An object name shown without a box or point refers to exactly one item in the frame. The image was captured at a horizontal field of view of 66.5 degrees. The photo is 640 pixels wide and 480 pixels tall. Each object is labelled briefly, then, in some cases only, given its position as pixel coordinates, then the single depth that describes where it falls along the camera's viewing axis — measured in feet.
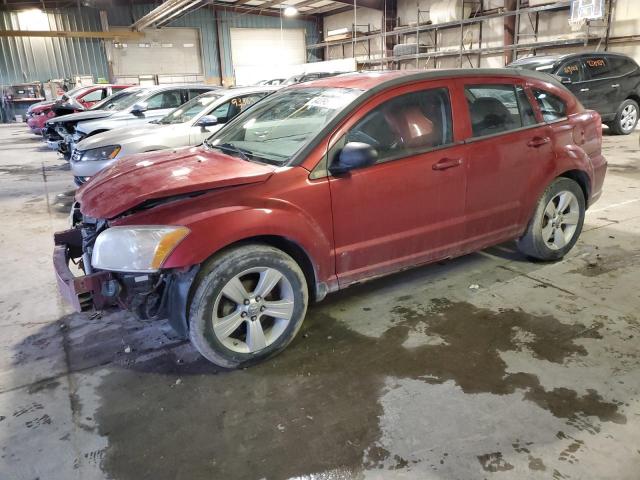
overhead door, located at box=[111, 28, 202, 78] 79.87
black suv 32.68
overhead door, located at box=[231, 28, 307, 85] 86.07
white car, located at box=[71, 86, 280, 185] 21.18
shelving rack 45.01
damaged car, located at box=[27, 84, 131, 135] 46.47
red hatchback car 8.55
